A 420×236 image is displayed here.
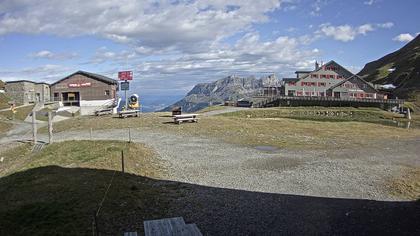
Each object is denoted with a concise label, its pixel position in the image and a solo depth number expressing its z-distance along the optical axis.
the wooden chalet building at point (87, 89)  69.00
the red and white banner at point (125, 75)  63.47
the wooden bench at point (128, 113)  43.50
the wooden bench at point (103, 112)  49.20
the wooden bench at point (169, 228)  8.52
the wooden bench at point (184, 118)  37.12
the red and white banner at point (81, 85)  69.19
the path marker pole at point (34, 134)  26.64
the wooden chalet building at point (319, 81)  86.35
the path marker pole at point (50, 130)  25.00
